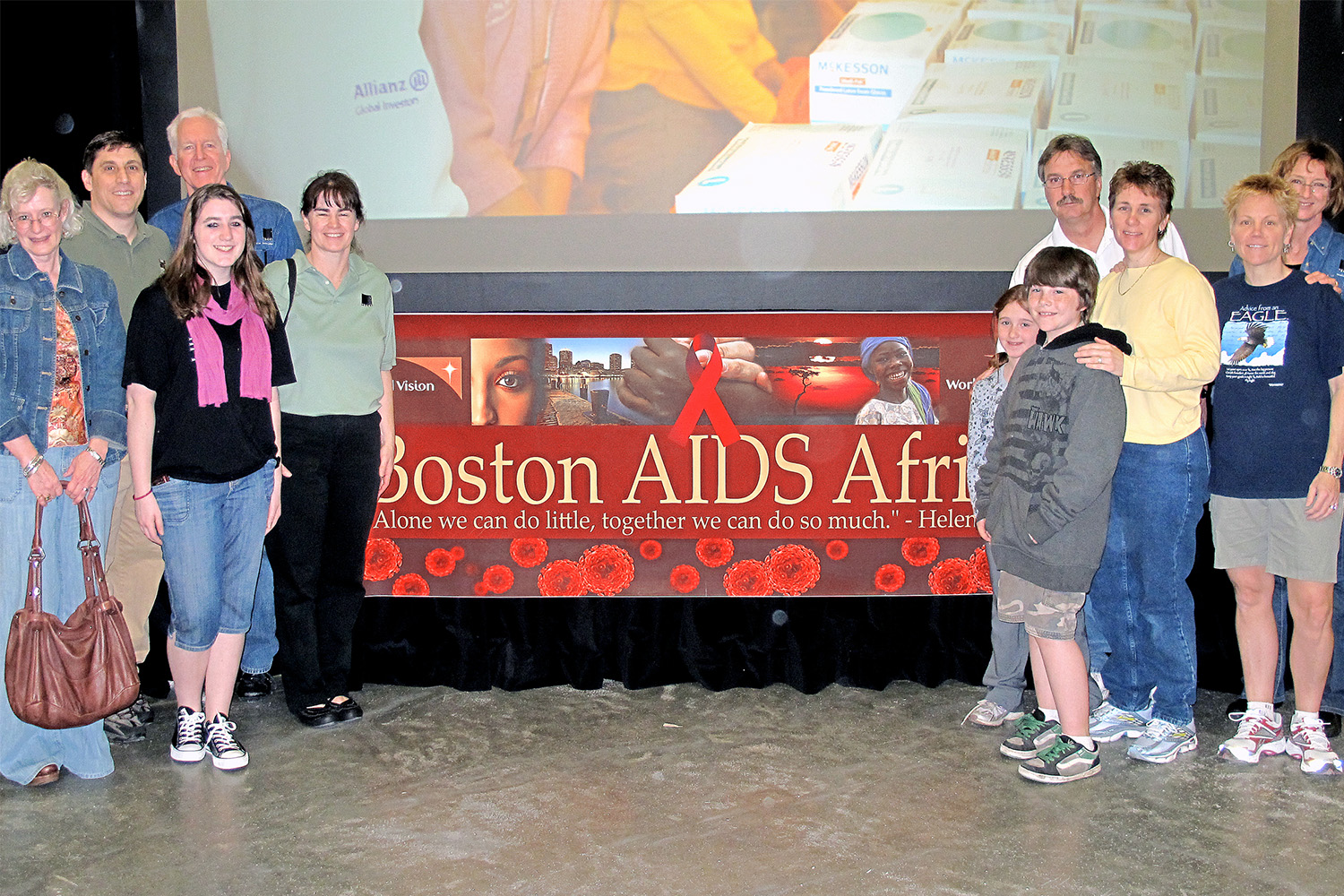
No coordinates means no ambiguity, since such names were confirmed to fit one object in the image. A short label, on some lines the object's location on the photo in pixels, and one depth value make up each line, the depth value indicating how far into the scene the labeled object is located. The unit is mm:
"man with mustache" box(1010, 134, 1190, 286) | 2844
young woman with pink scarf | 2426
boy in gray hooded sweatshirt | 2305
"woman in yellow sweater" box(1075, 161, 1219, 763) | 2475
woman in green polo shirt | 2723
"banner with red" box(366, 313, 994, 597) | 3215
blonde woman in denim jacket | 2338
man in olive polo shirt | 2762
